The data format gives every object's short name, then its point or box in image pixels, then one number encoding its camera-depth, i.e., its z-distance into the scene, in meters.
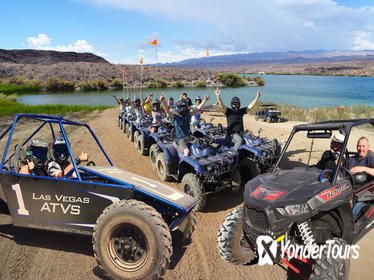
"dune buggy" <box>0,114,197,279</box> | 3.07
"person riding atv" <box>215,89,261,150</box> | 6.99
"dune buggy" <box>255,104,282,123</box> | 16.28
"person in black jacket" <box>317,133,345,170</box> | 3.96
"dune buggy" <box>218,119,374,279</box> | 2.76
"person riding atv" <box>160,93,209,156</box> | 6.59
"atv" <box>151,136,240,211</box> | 5.22
